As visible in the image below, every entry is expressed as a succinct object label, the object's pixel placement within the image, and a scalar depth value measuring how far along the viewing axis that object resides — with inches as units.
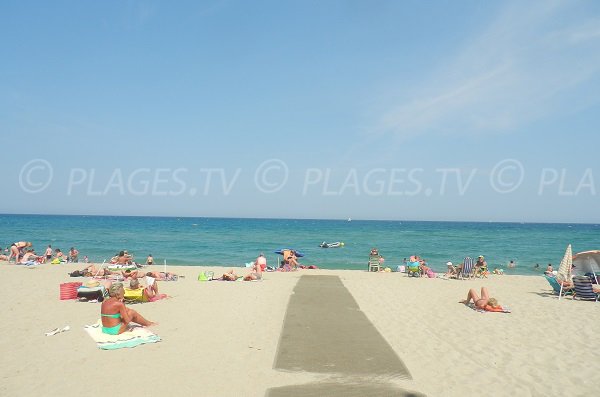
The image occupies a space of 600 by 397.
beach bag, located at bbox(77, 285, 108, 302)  442.6
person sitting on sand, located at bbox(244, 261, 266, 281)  653.9
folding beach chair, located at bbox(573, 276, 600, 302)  533.6
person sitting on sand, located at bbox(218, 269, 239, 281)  653.3
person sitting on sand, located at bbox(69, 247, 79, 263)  1003.9
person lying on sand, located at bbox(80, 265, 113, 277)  670.2
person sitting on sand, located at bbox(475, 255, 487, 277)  852.6
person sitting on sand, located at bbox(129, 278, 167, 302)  449.4
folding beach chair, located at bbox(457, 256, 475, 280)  790.5
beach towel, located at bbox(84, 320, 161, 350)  277.3
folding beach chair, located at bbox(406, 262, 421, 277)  813.9
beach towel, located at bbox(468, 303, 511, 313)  448.1
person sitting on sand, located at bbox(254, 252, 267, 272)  810.9
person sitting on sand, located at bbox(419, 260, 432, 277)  830.2
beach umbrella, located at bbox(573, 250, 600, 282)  623.8
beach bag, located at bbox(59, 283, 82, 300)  454.0
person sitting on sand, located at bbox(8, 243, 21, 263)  869.2
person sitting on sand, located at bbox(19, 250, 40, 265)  834.8
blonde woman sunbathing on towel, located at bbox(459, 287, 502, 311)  450.9
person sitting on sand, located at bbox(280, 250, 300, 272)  873.5
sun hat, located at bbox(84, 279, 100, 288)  450.2
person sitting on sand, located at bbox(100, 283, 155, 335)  297.4
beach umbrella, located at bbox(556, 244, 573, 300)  555.7
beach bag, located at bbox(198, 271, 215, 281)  665.4
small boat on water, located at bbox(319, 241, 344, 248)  1784.0
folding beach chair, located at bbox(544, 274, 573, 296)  570.3
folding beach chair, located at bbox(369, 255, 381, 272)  906.7
